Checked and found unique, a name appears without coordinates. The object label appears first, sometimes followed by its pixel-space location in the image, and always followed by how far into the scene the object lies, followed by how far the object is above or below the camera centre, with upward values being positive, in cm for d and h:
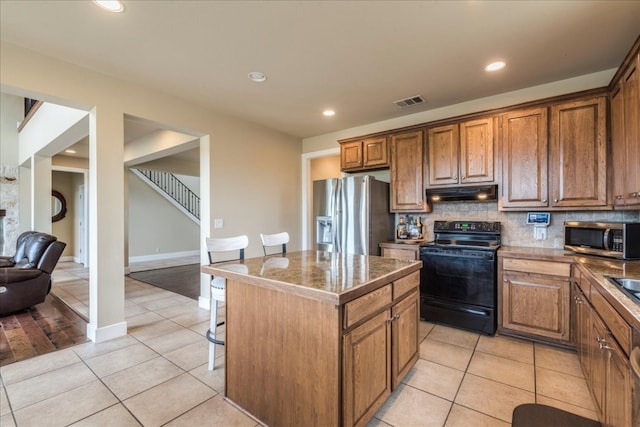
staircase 792 +73
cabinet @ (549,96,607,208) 254 +55
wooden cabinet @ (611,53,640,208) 195 +58
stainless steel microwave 212 -22
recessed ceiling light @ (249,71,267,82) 278 +138
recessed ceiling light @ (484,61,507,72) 258 +137
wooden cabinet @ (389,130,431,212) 358 +52
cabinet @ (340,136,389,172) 392 +86
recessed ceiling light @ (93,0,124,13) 183 +138
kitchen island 135 -69
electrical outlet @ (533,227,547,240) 307 -23
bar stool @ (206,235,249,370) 217 -56
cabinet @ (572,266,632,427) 118 -79
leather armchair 344 -75
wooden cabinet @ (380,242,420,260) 337 -47
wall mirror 729 +20
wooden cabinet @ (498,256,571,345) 255 -82
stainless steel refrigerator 365 -3
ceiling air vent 337 +137
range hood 317 +22
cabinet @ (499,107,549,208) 281 +56
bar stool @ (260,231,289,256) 281 -28
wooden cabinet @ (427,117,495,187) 311 +69
